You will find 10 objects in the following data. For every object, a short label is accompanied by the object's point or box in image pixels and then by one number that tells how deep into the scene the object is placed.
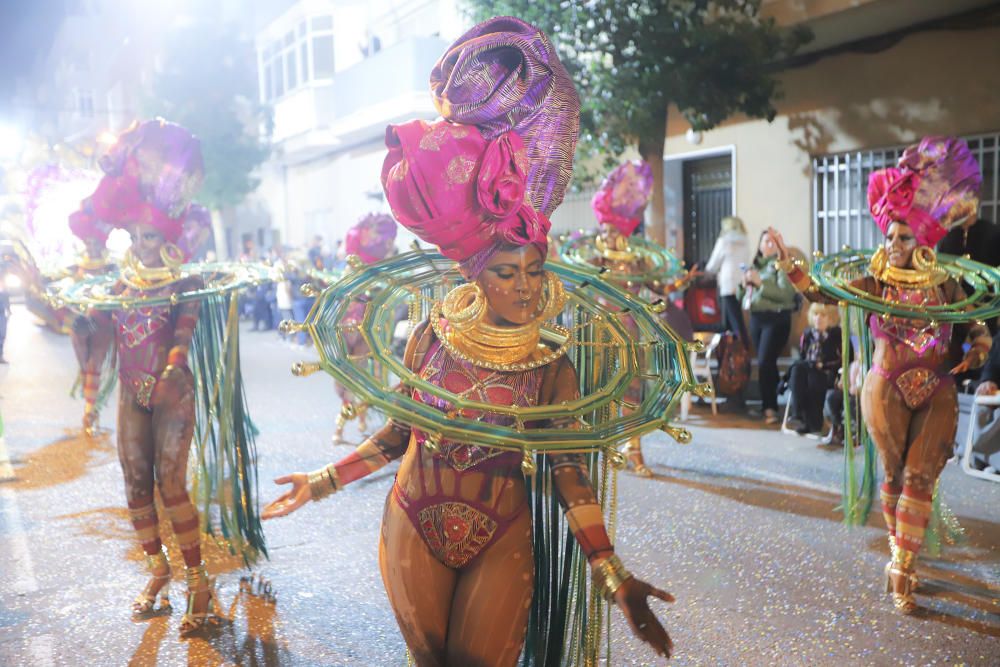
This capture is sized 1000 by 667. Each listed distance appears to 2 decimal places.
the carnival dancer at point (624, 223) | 6.35
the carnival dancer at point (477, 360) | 2.22
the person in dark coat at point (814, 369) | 7.38
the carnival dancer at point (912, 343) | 4.06
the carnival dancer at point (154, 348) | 3.94
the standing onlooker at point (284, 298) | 14.76
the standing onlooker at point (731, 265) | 9.03
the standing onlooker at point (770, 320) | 8.30
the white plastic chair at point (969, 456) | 6.05
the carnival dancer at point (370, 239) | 7.63
